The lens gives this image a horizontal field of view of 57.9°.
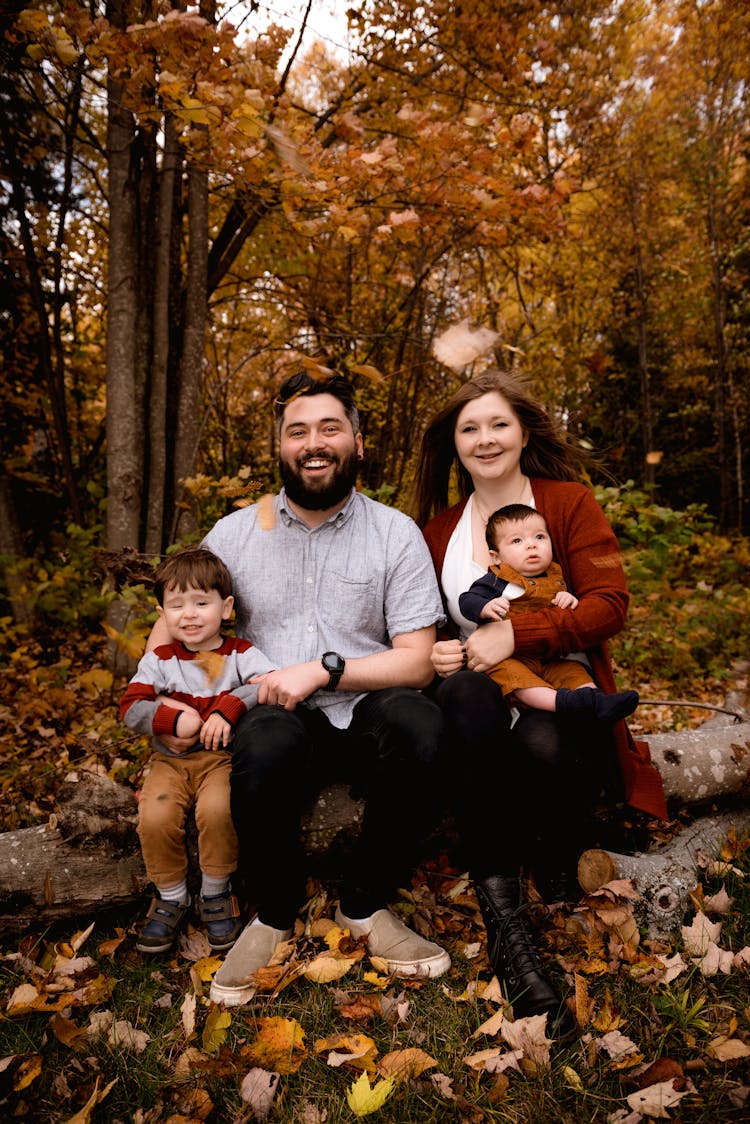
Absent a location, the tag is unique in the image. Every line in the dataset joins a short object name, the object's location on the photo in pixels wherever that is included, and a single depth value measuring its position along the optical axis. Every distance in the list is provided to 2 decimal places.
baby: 2.38
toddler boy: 2.34
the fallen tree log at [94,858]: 2.37
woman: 2.23
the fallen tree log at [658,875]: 2.25
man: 2.24
